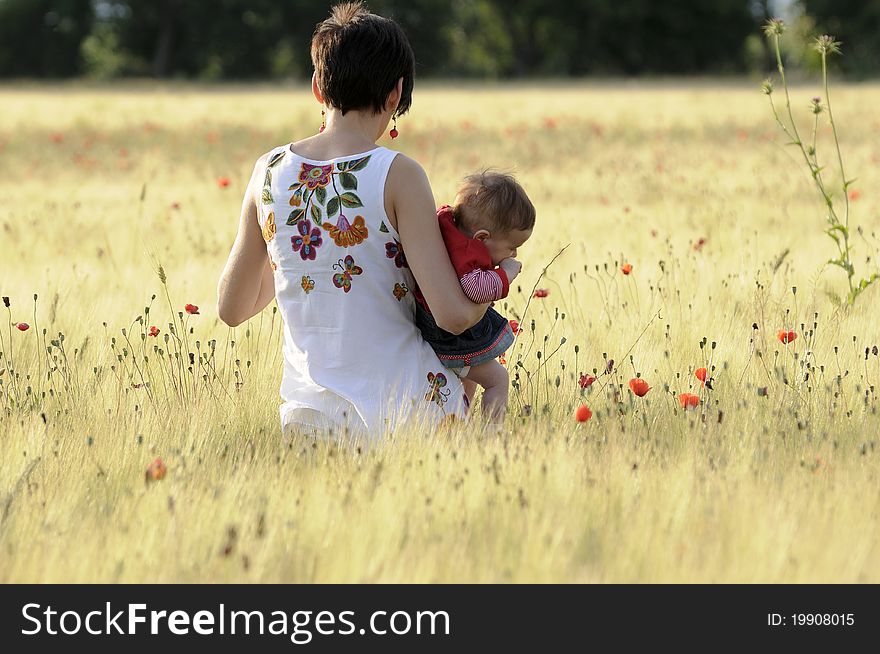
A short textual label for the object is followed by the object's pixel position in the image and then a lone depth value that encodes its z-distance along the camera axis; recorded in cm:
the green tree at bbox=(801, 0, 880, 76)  11225
